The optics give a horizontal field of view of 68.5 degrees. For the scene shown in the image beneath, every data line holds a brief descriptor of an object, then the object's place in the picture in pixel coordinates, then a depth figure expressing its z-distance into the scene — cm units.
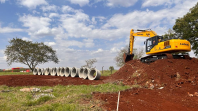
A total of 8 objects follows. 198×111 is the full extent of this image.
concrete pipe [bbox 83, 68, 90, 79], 1506
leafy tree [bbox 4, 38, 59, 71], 3381
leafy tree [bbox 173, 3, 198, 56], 1894
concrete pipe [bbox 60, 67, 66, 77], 1861
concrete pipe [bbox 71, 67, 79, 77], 1666
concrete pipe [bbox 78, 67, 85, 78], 1642
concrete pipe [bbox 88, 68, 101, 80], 1406
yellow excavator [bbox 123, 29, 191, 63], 1129
